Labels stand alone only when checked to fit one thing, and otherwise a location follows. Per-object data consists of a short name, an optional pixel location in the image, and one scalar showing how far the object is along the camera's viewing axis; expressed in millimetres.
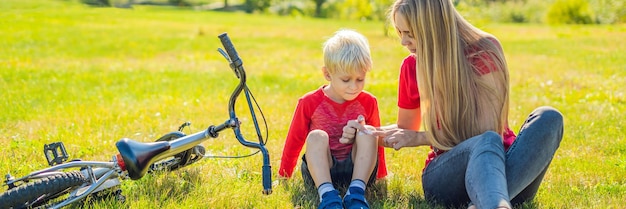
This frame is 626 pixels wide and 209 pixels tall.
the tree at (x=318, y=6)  49441
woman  3752
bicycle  3502
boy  4082
